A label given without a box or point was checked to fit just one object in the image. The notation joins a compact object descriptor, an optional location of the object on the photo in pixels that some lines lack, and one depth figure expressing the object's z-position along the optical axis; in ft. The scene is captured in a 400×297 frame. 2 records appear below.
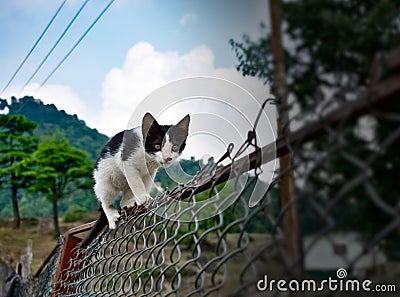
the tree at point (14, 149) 13.00
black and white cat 2.49
